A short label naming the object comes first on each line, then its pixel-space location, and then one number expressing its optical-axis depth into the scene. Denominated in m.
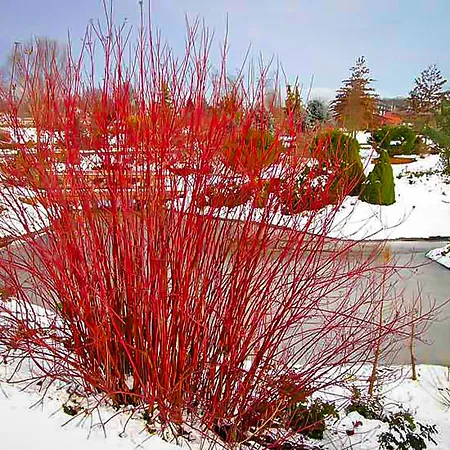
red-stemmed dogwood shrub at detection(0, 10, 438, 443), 2.37
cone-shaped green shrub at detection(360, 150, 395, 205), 9.39
